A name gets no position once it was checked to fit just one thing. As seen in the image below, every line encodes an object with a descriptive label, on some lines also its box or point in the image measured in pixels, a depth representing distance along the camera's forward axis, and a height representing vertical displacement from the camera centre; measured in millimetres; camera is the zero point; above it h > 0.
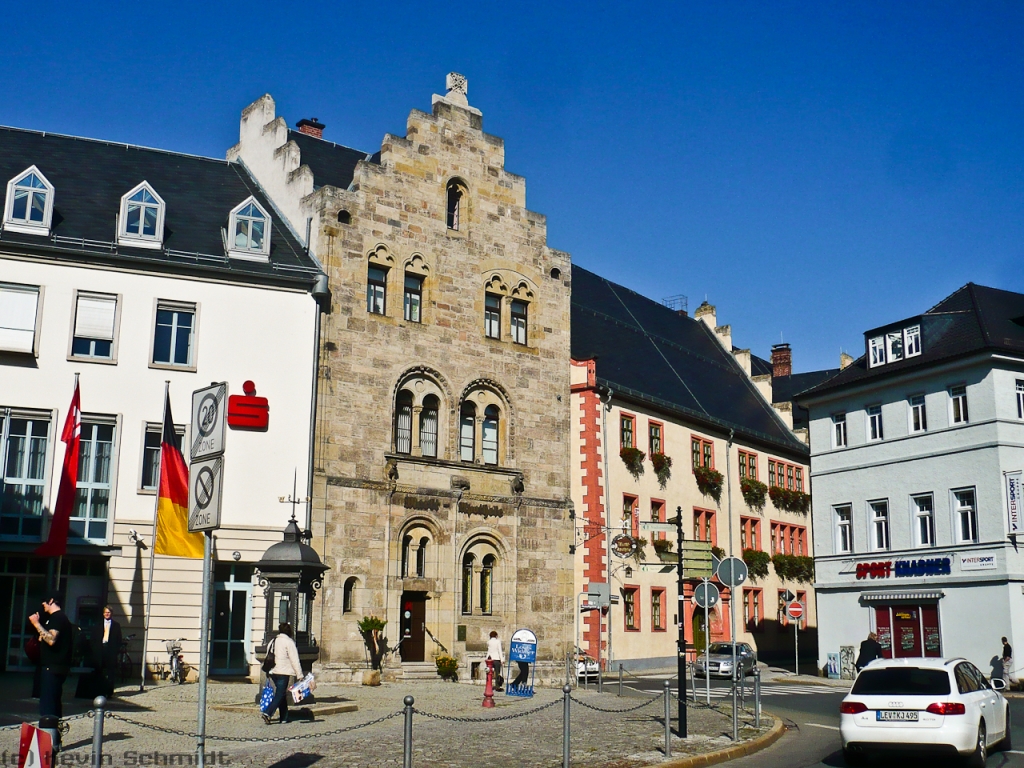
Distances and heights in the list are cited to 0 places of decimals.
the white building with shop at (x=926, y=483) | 35219 +4428
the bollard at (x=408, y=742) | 12278 -1371
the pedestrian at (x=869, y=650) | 26156 -713
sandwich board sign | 26484 -917
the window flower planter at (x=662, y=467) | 44781 +5758
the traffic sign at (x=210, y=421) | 11320 +1871
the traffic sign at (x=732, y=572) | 20500 +790
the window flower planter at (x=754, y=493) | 50594 +5433
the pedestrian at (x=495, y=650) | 27130 -834
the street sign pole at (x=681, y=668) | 17953 -805
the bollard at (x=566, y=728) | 14133 -1389
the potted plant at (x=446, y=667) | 33312 -1519
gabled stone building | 33188 +6801
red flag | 26719 +2489
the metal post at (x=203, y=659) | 10891 -463
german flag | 18375 +1721
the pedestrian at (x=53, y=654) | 14406 -554
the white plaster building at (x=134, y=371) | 28969 +6266
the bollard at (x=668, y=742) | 15914 -1731
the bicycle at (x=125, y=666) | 27755 -1339
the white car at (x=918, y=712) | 15398 -1258
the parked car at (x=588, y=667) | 36706 -1661
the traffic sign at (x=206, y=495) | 11172 +1136
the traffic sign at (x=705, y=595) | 22391 +416
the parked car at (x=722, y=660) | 38750 -1459
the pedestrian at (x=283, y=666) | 18938 -882
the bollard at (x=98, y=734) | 10609 -1131
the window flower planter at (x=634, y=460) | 42750 +5749
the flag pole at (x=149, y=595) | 28797 +383
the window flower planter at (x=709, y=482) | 47719 +5541
